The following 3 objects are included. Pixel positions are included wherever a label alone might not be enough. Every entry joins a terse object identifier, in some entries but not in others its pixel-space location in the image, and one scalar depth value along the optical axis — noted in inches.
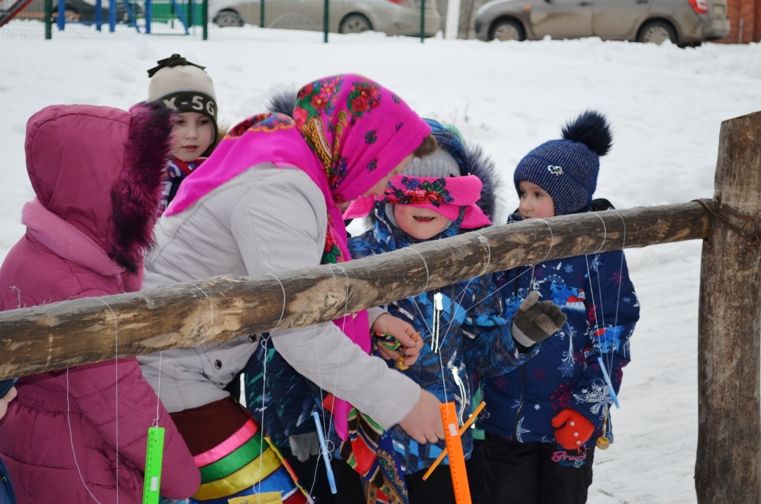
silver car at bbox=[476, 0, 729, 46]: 582.6
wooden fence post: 127.5
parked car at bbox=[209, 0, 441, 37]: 610.2
